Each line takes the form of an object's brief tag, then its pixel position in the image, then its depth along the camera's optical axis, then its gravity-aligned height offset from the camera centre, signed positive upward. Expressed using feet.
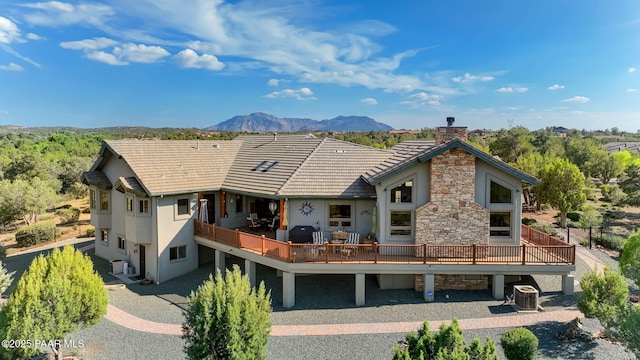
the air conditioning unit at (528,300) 50.83 -16.62
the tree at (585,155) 198.22 +9.58
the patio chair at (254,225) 72.39 -9.85
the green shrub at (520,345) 37.19 -16.59
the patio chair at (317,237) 61.31 -10.20
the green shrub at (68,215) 123.95 -13.95
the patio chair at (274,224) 70.38 -9.43
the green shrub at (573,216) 122.63 -14.06
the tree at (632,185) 136.47 -4.80
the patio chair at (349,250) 55.67 -11.20
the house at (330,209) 55.16 -6.17
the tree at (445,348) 28.17 -12.96
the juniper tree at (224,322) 32.58 -12.72
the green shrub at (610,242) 84.84 -15.29
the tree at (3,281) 56.15 -15.91
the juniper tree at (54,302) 37.06 -13.01
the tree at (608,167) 199.72 +2.69
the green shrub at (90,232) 104.78 -16.28
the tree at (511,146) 179.43 +12.11
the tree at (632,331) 33.96 -14.05
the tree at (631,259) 45.54 -11.12
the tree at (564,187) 108.47 -4.25
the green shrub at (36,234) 96.43 -15.53
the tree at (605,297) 40.91 -13.94
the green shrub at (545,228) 95.66 -14.22
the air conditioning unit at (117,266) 71.67 -17.31
